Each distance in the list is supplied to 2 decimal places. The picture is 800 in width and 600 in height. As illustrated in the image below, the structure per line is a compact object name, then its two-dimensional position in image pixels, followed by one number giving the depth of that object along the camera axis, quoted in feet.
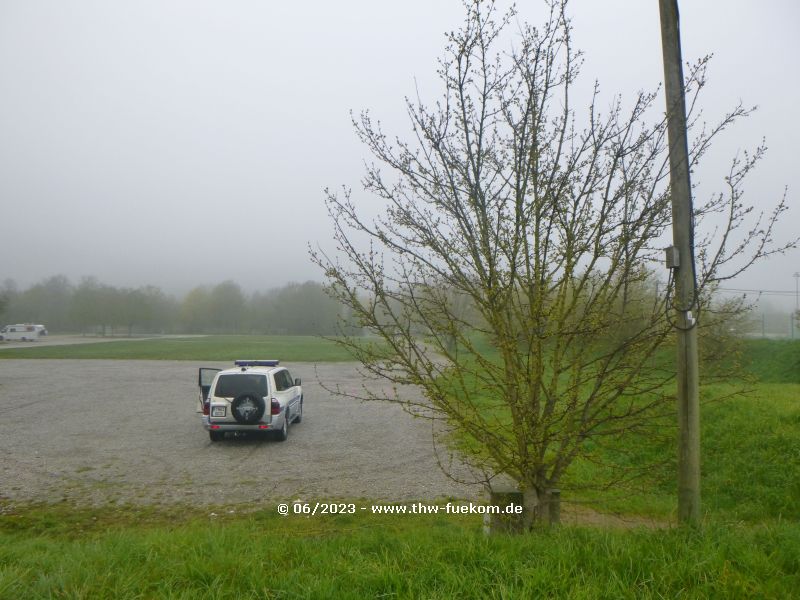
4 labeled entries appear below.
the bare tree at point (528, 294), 14.03
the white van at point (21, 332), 227.40
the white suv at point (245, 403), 35.99
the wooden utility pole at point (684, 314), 13.98
